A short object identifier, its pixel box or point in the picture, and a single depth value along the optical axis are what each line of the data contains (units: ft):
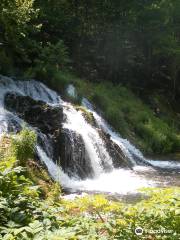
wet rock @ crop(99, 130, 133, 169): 55.77
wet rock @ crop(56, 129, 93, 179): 47.16
